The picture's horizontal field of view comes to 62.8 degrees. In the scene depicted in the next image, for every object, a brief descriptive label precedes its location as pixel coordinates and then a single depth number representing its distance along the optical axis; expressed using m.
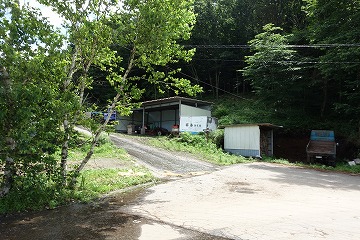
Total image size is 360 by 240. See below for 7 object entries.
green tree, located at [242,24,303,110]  22.27
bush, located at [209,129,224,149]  20.54
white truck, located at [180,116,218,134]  22.09
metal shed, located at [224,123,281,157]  18.56
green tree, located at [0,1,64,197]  5.95
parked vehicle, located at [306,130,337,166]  17.26
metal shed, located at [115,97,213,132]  24.61
